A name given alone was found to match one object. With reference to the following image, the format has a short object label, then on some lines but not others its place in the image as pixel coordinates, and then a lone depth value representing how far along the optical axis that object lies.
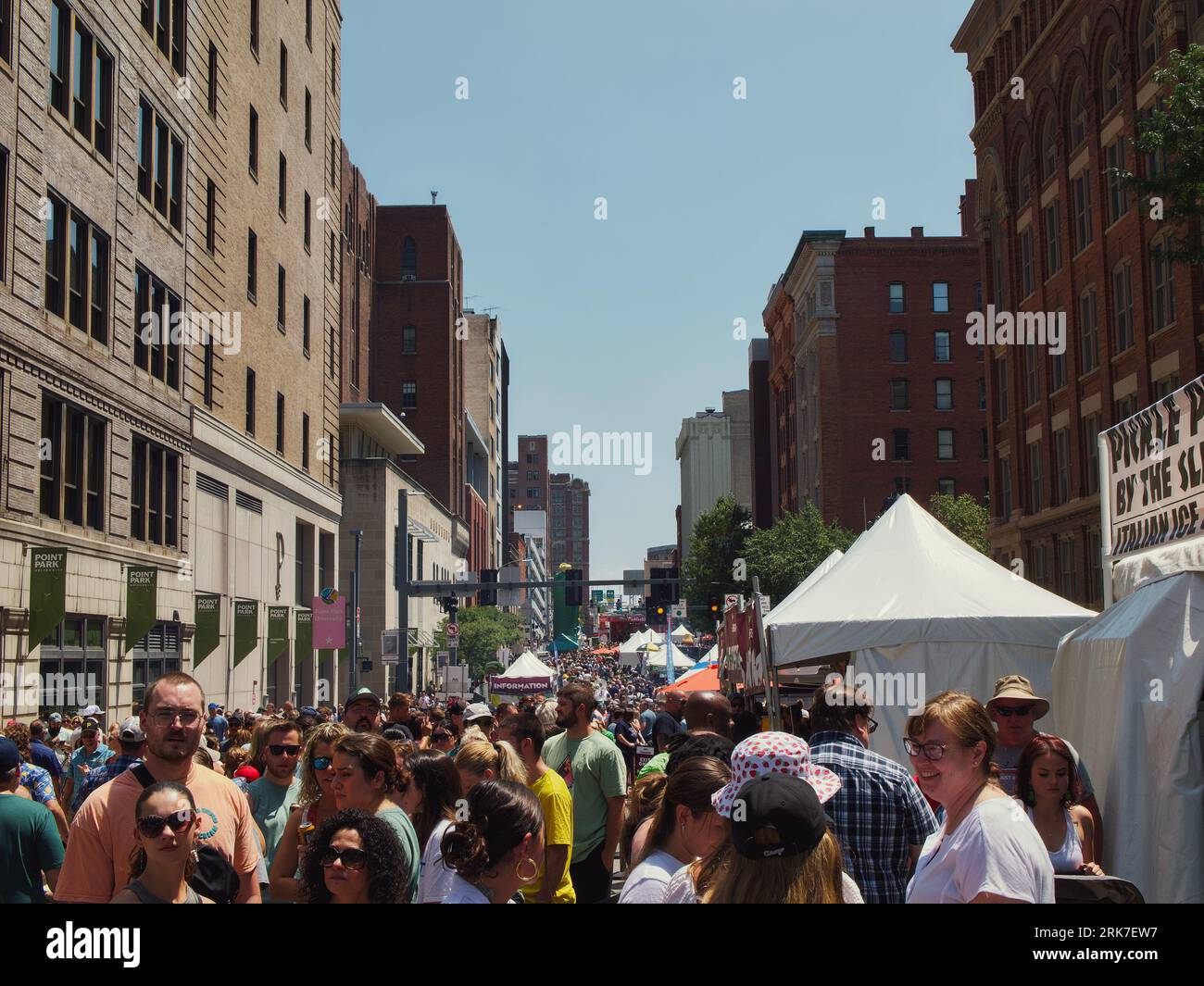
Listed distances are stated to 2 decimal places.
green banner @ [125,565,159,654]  26.80
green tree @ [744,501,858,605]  67.94
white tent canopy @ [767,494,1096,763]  11.74
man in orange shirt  5.22
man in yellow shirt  7.41
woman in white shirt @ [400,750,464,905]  6.51
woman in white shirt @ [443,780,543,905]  4.65
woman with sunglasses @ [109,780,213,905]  4.61
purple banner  35.31
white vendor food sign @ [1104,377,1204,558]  9.34
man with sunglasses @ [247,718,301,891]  8.00
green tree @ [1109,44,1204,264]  16.89
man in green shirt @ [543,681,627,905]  9.09
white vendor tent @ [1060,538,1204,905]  7.55
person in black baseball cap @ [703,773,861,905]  3.64
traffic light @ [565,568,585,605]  45.68
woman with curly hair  4.62
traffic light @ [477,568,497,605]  47.69
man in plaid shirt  6.15
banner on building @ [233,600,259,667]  34.59
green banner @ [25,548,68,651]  22.23
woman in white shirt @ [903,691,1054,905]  4.13
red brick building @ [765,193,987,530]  81.69
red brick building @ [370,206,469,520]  90.19
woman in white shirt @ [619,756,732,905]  4.66
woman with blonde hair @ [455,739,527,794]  7.30
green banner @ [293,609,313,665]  41.44
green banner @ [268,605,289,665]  38.08
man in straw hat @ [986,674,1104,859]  7.82
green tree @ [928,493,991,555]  59.04
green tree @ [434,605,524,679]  77.62
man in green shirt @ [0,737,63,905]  7.04
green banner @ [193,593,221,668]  31.52
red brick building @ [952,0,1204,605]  36.56
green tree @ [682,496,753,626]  82.56
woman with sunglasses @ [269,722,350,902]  6.69
